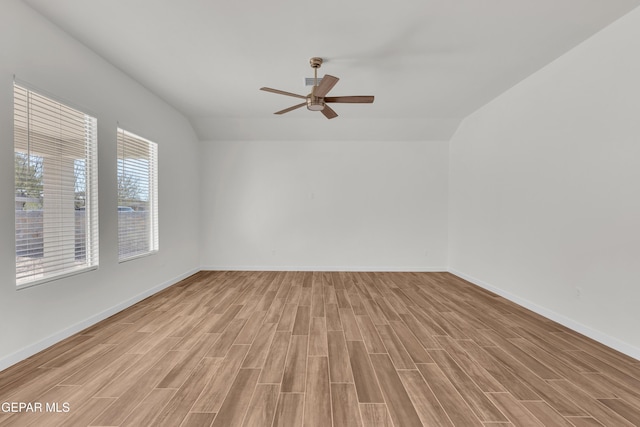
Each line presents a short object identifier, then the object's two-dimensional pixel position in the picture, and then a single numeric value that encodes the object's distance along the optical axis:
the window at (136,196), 3.16
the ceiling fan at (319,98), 2.65
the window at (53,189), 2.05
